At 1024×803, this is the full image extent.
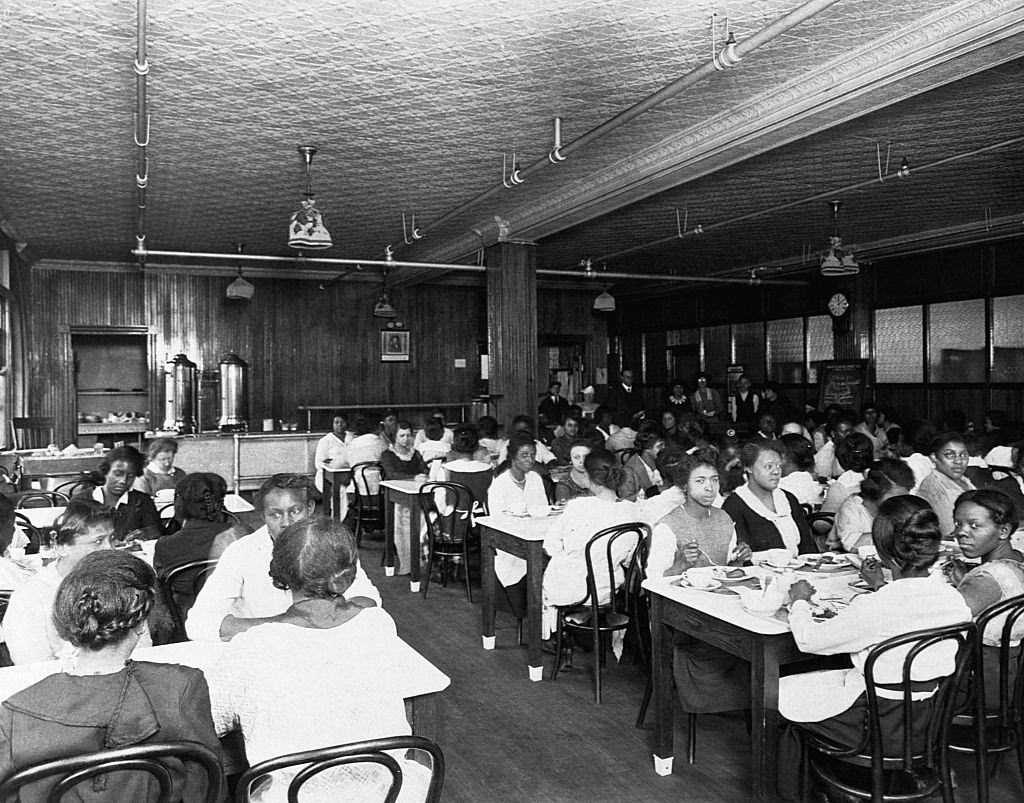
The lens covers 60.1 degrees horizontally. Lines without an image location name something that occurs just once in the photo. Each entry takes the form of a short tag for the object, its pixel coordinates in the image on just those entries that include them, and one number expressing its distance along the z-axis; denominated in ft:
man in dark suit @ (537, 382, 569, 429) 45.51
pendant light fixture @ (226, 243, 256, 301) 38.78
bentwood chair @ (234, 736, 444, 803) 5.94
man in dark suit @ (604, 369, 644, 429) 50.62
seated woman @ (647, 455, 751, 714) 11.52
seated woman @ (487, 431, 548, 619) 18.38
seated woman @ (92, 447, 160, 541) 14.82
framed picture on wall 50.44
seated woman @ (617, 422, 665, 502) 21.50
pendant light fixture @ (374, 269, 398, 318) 43.62
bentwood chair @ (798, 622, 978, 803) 8.39
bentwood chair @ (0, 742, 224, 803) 5.44
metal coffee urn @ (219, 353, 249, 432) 44.34
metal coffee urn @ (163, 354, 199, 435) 43.52
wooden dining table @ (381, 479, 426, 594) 21.68
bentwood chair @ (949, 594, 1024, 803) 9.12
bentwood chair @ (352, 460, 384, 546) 25.11
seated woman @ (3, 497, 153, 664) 8.98
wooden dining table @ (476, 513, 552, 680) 15.21
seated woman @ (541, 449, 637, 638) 14.56
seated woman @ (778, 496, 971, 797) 8.77
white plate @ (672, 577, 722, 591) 11.27
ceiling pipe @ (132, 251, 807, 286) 30.17
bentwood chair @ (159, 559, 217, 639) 11.31
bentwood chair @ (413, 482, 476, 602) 20.39
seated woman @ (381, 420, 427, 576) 23.22
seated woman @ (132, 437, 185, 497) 18.88
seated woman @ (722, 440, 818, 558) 14.29
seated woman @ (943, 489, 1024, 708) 9.82
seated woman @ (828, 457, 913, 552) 14.62
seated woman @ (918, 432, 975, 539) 16.31
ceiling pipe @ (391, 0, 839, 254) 12.53
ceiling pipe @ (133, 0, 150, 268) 14.28
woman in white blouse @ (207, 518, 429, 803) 6.73
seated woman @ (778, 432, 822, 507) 19.52
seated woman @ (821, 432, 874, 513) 18.47
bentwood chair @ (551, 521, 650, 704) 13.84
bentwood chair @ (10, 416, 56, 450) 34.35
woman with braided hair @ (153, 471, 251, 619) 11.89
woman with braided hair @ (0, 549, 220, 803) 5.79
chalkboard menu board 40.91
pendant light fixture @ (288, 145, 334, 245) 21.75
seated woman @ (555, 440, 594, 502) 17.84
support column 32.81
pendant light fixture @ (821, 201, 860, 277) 30.04
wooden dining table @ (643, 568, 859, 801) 9.69
